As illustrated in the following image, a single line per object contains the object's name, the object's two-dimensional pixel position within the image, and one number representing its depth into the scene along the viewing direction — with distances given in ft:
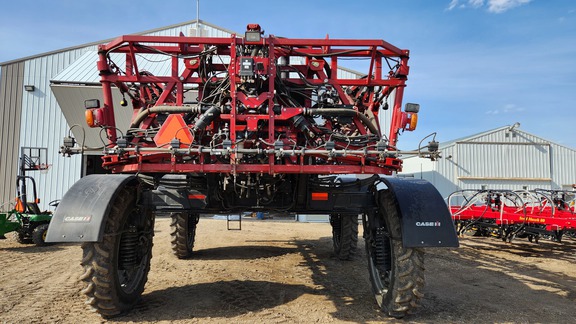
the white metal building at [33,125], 56.29
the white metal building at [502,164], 68.13
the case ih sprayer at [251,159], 12.92
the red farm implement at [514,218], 30.19
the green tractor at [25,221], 32.53
